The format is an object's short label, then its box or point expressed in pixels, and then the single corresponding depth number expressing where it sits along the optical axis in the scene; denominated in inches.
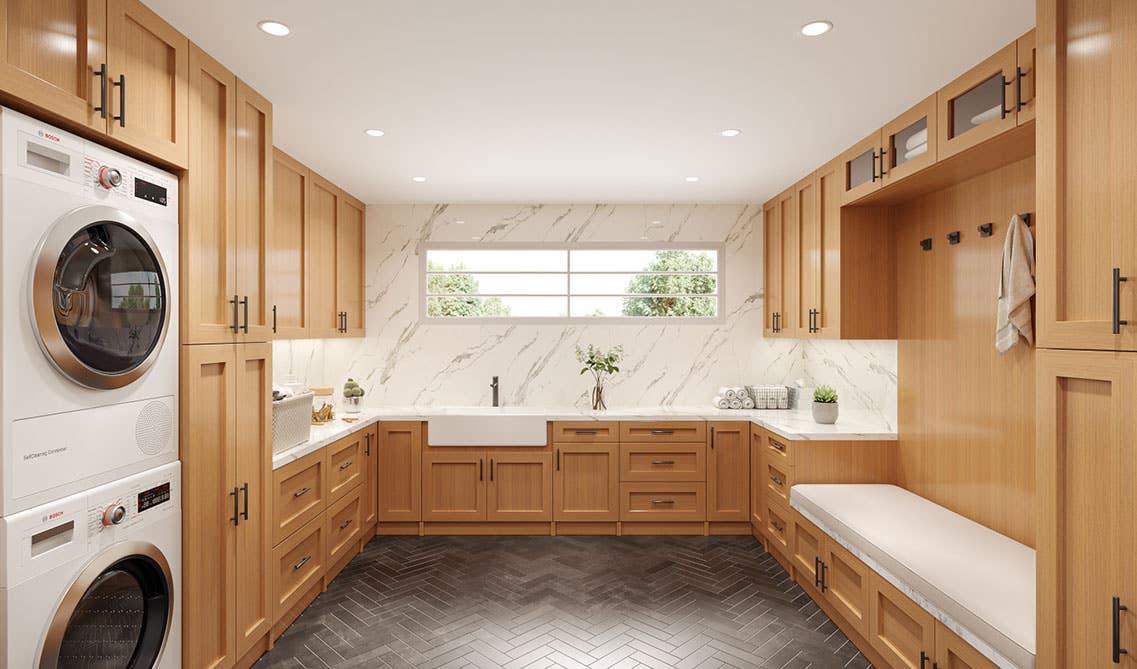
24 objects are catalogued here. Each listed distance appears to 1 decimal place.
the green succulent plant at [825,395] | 152.4
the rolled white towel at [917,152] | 107.7
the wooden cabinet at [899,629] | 88.5
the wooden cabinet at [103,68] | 58.2
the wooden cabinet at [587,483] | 171.3
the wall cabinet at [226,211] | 85.6
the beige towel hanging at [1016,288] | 98.9
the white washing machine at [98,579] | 59.1
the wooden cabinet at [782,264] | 169.0
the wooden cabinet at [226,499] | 85.3
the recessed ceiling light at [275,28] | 81.0
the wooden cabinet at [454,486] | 170.4
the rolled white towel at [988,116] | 88.4
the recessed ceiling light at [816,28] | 81.1
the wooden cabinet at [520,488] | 170.9
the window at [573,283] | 197.8
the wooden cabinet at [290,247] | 133.3
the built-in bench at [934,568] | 74.8
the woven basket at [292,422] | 115.8
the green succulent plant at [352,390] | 171.9
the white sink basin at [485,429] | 168.9
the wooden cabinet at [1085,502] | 57.1
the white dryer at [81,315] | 58.3
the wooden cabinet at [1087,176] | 57.1
